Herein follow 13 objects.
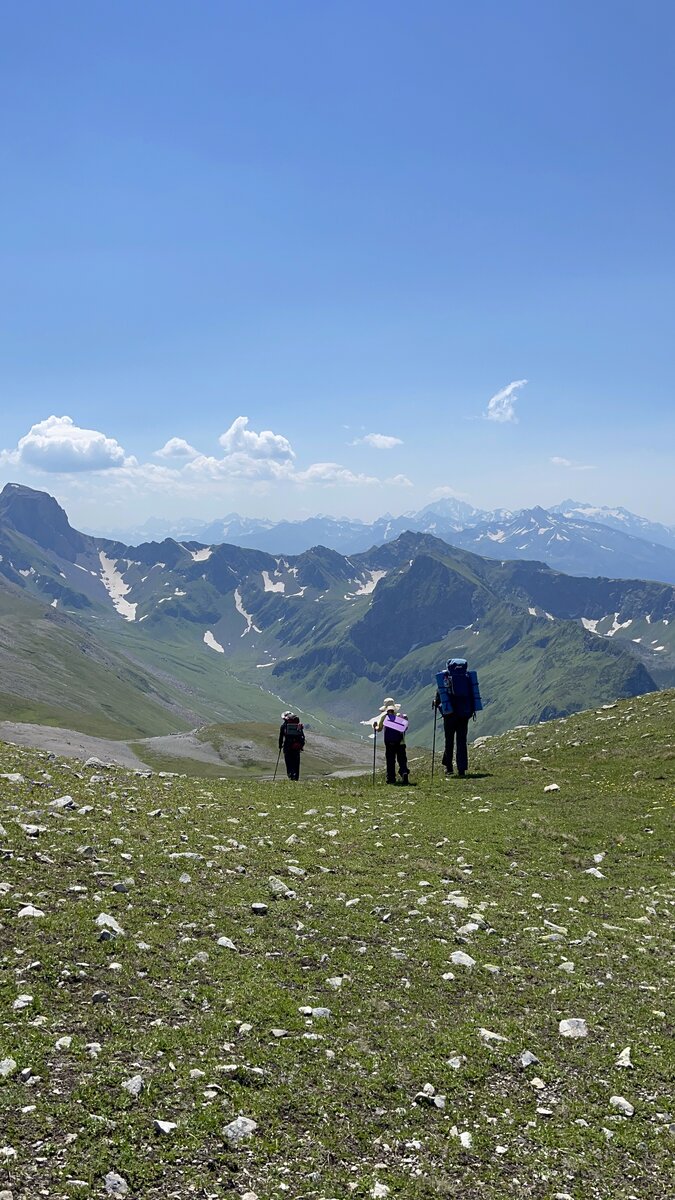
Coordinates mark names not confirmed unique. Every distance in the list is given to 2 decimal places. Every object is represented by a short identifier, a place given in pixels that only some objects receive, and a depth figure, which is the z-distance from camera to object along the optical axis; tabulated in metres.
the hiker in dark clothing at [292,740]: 34.97
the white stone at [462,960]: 12.02
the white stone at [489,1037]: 9.75
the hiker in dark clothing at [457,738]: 30.59
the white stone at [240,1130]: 7.47
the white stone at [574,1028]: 10.05
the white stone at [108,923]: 11.52
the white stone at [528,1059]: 9.25
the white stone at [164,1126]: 7.34
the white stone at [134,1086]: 7.83
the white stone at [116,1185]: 6.54
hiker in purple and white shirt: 30.55
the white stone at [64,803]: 18.66
